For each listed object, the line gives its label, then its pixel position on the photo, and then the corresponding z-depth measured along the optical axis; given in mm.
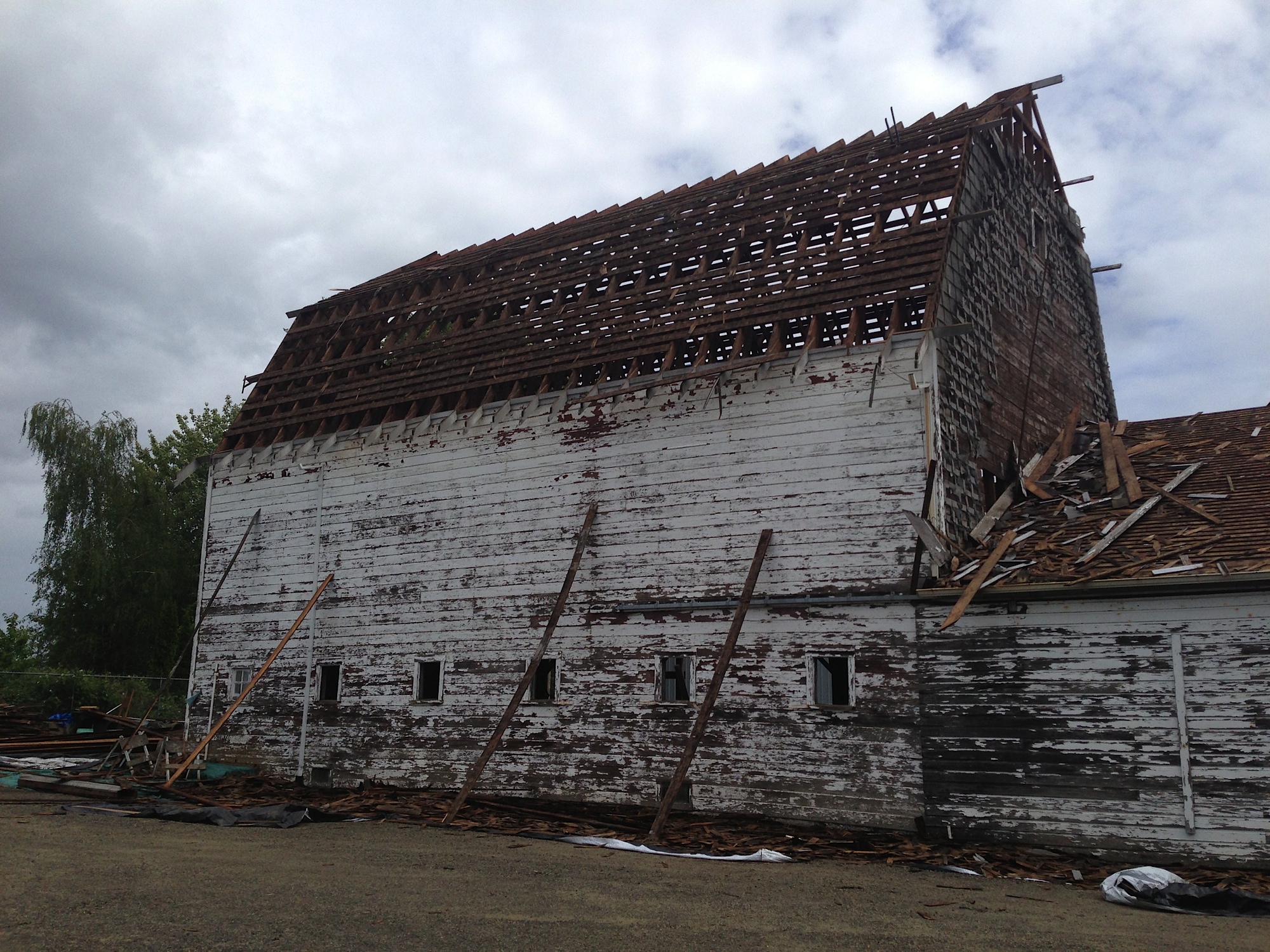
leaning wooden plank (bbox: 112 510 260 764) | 20092
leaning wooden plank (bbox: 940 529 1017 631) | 11898
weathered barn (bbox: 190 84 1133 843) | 13516
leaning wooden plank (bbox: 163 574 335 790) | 15398
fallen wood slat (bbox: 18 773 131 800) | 15531
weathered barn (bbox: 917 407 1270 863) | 10875
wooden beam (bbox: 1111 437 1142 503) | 13602
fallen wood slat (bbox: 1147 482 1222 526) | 12243
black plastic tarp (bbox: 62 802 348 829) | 13617
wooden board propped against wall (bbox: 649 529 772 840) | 12109
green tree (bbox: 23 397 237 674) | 34438
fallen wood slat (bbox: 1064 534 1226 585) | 11625
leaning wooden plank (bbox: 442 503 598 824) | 13641
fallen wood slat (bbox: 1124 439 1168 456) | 15078
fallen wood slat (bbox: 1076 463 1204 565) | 12219
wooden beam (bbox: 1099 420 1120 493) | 14172
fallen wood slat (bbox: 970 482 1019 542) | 13812
